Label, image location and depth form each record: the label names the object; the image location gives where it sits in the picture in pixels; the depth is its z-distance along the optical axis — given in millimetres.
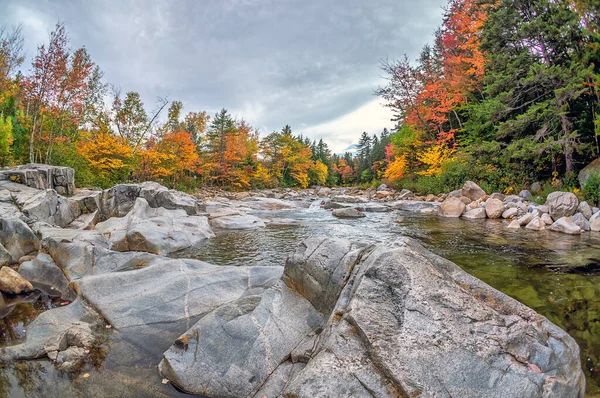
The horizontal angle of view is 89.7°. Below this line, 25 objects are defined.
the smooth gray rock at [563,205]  11164
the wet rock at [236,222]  13094
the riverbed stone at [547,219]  11148
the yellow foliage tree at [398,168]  30016
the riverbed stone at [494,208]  13766
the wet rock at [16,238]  6625
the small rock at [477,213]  14133
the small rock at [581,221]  10180
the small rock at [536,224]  10849
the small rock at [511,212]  12992
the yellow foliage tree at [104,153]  20812
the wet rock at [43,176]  11609
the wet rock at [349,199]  24575
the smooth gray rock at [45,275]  5789
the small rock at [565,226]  9844
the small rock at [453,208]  15146
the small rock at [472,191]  16969
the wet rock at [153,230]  8648
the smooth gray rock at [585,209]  10760
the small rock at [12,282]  5355
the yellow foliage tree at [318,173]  56378
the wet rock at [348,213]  16109
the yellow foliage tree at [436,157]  24969
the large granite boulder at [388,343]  2248
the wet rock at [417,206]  17438
